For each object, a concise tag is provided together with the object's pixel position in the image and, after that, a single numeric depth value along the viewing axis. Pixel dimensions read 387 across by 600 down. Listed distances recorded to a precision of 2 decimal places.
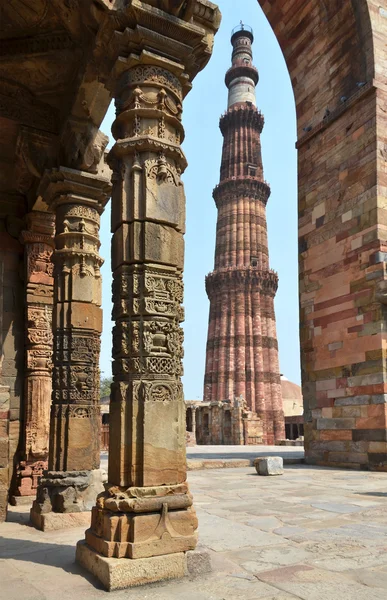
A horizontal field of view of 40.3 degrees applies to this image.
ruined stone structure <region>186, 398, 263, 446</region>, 30.17
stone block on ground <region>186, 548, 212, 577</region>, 3.01
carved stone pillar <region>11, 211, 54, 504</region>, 6.38
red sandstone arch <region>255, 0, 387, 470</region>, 8.96
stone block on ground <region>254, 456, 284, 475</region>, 8.28
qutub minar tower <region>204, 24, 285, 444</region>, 39.06
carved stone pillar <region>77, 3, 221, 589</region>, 2.98
